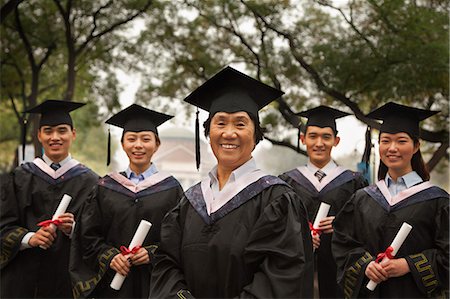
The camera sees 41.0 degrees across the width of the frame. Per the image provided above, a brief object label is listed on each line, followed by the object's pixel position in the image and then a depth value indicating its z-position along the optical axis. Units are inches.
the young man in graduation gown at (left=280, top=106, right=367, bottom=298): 207.0
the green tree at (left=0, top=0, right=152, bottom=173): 460.8
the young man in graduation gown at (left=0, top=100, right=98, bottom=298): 178.9
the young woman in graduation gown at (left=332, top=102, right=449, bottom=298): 140.2
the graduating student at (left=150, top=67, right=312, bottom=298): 104.9
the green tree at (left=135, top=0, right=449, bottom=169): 323.9
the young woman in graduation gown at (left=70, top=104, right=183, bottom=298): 159.2
